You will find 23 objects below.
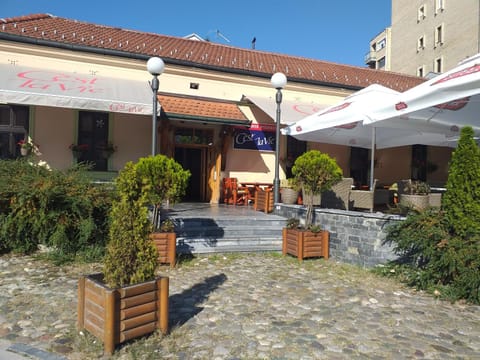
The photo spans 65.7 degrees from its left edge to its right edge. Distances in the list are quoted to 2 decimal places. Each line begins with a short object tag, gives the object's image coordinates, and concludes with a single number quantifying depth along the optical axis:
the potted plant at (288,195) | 10.30
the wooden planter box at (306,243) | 7.72
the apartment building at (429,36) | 36.25
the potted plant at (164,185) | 6.73
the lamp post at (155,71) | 8.45
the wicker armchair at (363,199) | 8.78
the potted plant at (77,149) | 11.57
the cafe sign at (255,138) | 13.49
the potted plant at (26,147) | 10.88
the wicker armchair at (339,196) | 9.43
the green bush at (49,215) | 7.01
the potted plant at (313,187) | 7.77
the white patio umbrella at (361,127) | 8.00
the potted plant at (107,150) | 11.89
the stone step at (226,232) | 8.07
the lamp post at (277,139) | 10.27
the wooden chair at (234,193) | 12.80
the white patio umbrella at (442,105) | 5.74
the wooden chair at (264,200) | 10.59
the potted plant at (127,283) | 3.71
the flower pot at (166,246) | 6.87
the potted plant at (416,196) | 7.18
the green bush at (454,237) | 5.39
